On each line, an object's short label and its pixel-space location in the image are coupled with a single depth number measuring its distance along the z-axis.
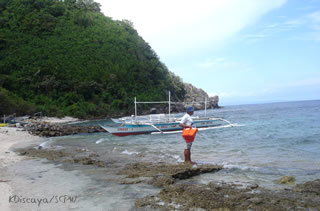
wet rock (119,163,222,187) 7.03
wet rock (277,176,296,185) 6.97
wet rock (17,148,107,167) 10.49
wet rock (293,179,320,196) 6.05
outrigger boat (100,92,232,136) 25.25
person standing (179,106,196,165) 8.95
